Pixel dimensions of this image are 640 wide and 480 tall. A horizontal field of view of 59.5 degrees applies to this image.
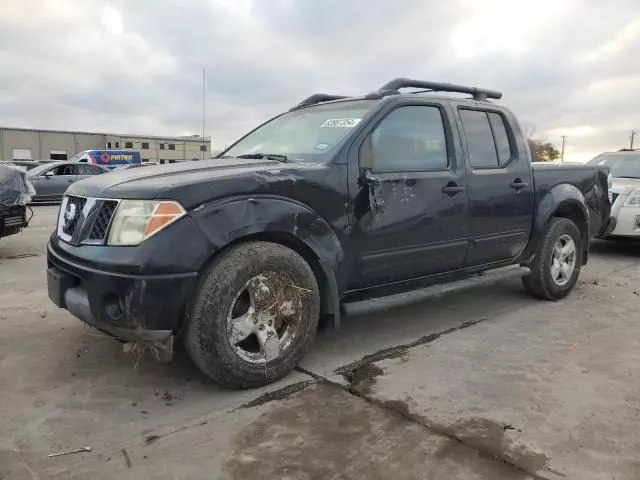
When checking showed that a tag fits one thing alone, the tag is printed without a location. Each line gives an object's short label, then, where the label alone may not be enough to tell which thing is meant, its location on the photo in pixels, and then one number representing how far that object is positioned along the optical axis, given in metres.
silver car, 17.30
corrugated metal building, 61.66
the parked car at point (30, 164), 20.71
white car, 8.08
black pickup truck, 3.09
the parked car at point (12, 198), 7.34
